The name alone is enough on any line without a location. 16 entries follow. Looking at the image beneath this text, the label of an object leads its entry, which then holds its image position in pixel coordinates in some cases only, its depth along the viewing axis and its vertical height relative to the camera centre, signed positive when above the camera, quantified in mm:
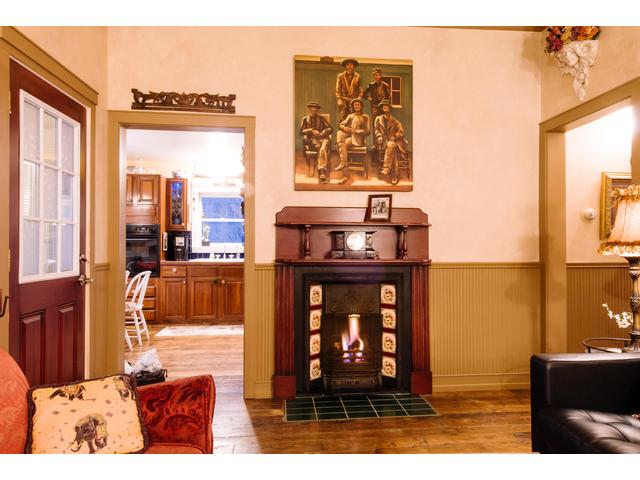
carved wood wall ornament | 3234 +1137
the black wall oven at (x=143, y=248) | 6504 -83
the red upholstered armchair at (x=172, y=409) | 1326 -625
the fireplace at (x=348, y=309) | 3238 -546
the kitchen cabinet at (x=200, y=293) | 6426 -801
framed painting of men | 3344 +992
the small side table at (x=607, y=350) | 2373 -652
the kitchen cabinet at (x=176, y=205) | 7031 +659
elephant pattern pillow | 1296 -591
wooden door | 2156 +89
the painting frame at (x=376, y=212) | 3303 +262
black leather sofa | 1861 -699
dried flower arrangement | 2877 +1528
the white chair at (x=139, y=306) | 5059 -806
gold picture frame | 3676 +460
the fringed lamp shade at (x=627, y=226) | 2189 +86
